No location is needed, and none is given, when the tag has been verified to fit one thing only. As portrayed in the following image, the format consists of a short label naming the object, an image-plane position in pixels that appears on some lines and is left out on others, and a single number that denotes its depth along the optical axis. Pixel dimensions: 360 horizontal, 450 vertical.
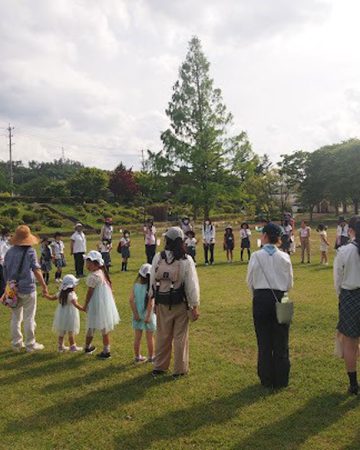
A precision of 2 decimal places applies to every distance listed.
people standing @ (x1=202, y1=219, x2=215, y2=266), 17.89
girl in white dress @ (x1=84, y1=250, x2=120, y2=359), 6.49
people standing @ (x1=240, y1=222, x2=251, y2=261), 18.19
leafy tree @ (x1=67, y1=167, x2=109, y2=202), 57.31
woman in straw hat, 6.95
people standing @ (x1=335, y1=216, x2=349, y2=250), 16.06
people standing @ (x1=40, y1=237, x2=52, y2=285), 14.05
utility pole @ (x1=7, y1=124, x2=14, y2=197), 59.85
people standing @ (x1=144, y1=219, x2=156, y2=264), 16.78
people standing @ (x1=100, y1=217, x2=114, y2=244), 15.99
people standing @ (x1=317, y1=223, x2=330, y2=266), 16.45
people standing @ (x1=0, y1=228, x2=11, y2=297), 11.41
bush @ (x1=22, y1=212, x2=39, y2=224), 43.50
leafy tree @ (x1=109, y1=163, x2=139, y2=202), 58.25
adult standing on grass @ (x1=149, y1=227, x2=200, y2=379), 5.64
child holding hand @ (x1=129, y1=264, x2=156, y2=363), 6.38
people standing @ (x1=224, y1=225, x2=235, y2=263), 18.45
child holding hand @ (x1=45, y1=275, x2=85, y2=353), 6.89
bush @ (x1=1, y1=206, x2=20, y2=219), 44.81
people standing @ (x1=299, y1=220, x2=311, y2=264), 17.55
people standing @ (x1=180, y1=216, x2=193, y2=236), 17.25
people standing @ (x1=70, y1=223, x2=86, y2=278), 14.98
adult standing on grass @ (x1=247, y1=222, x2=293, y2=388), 5.29
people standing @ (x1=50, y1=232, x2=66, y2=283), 14.31
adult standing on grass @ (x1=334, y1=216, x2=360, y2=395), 5.08
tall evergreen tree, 37.03
